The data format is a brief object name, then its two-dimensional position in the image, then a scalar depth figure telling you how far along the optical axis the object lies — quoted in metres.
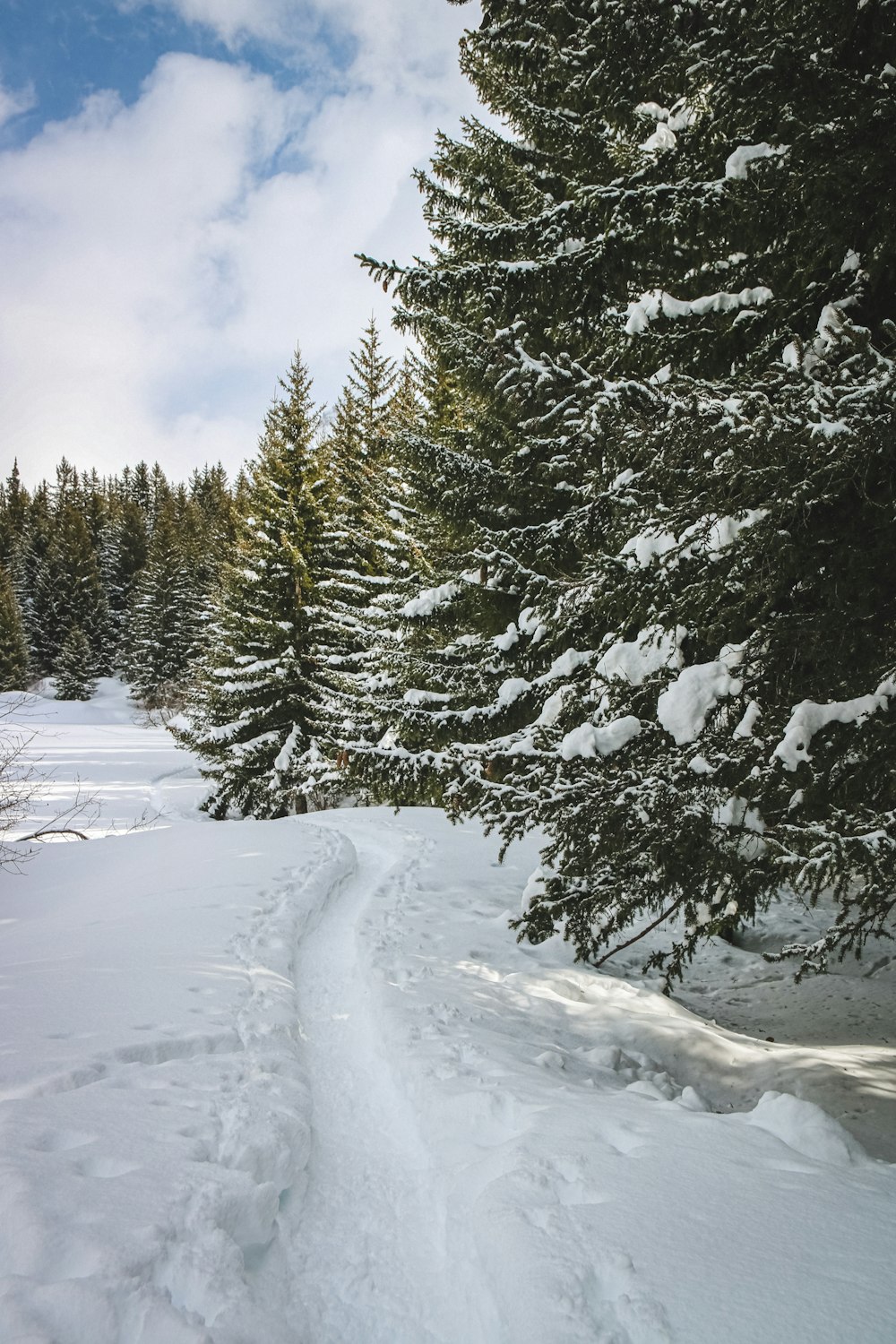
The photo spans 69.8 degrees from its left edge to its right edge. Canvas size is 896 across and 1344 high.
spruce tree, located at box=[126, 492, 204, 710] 46.94
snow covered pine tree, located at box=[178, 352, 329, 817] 18.00
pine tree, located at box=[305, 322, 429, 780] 13.85
